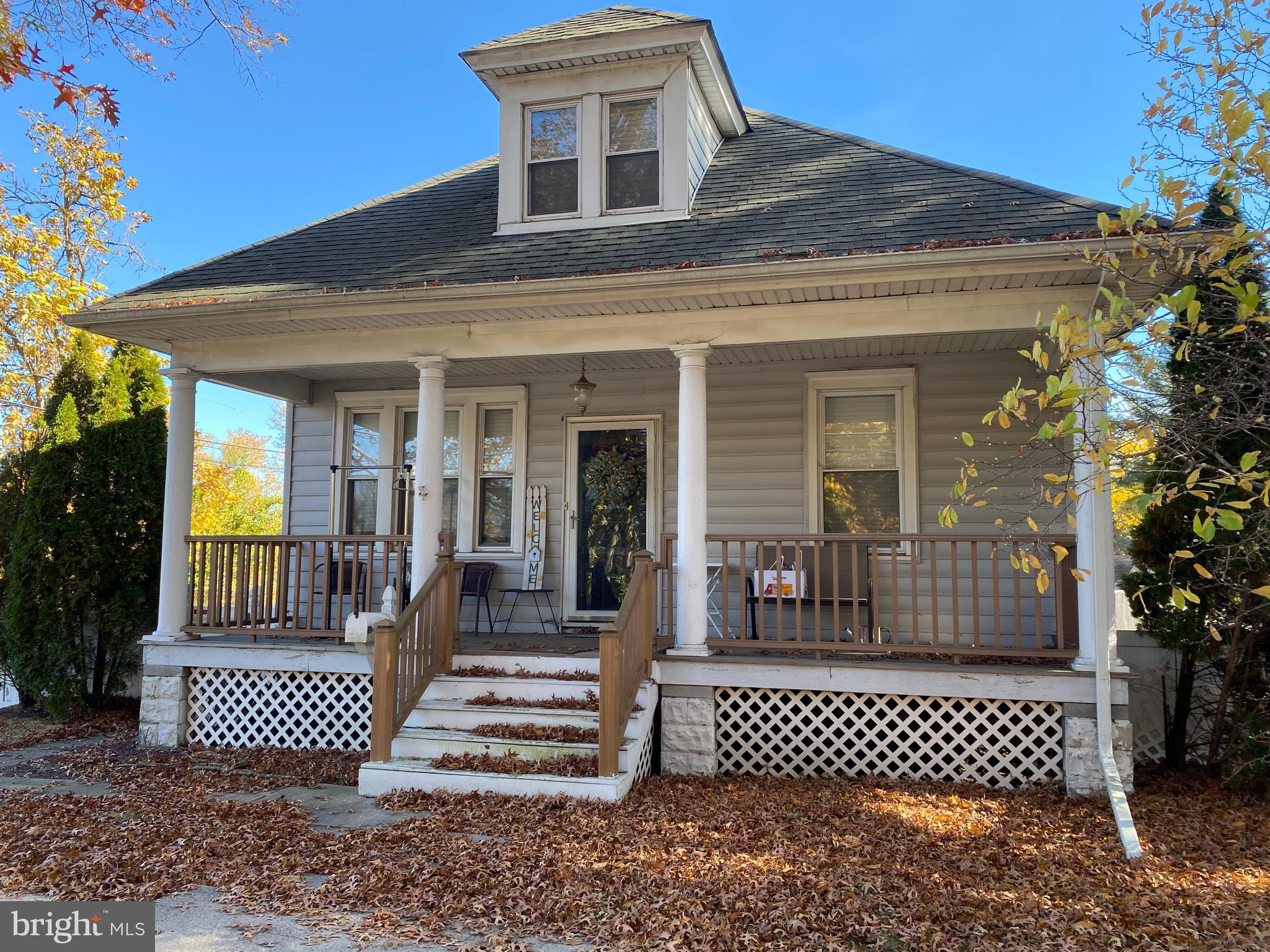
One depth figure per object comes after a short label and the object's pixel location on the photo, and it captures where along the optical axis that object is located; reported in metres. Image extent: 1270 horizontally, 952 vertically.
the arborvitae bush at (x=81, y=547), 8.23
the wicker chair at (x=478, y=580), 8.27
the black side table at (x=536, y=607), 8.30
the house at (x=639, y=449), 5.87
